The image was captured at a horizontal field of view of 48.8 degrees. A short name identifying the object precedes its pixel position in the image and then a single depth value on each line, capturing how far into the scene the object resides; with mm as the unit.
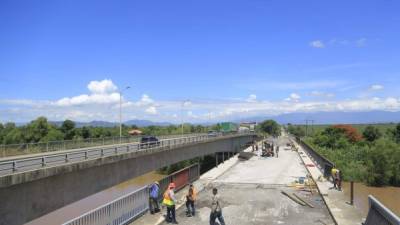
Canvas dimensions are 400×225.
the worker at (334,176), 28156
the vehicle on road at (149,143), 35412
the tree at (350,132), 118850
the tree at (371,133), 122188
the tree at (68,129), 85812
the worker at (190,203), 18845
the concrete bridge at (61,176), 16562
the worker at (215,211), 16312
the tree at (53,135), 72862
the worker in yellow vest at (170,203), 17422
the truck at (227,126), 123000
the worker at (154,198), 19172
